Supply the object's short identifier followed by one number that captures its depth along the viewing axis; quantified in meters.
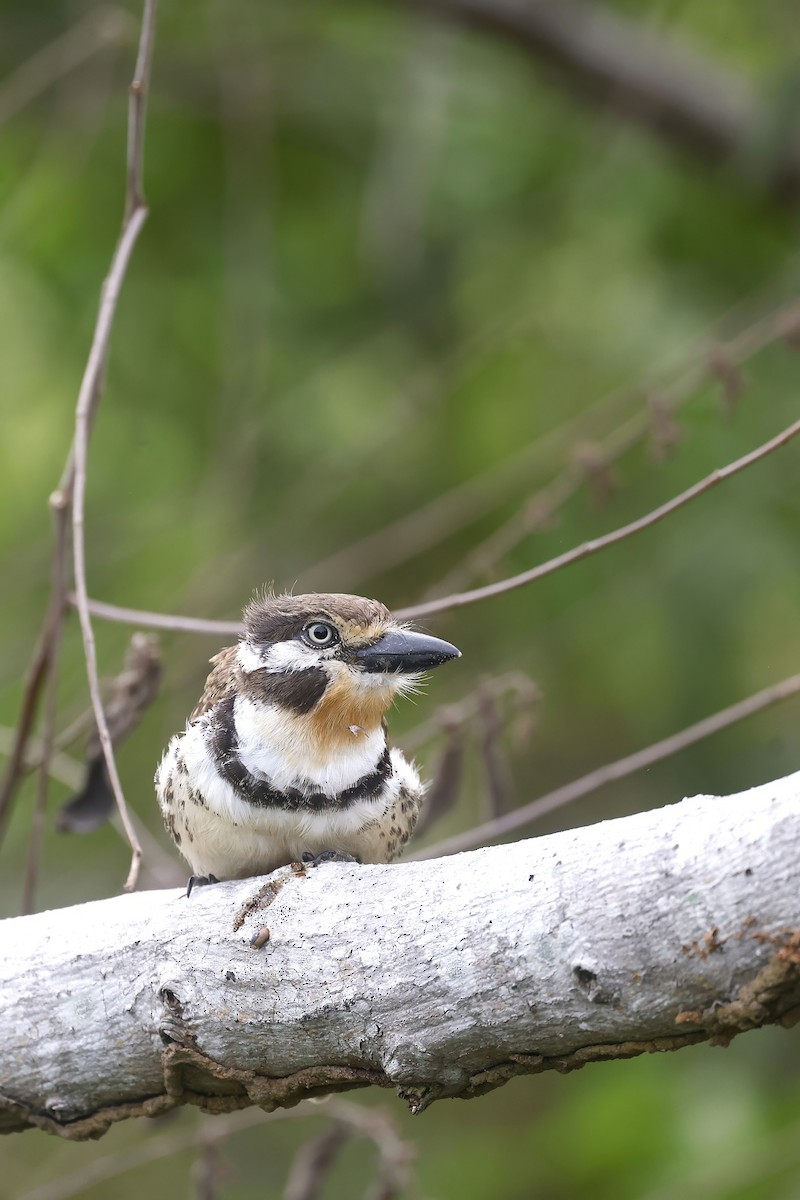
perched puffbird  5.34
